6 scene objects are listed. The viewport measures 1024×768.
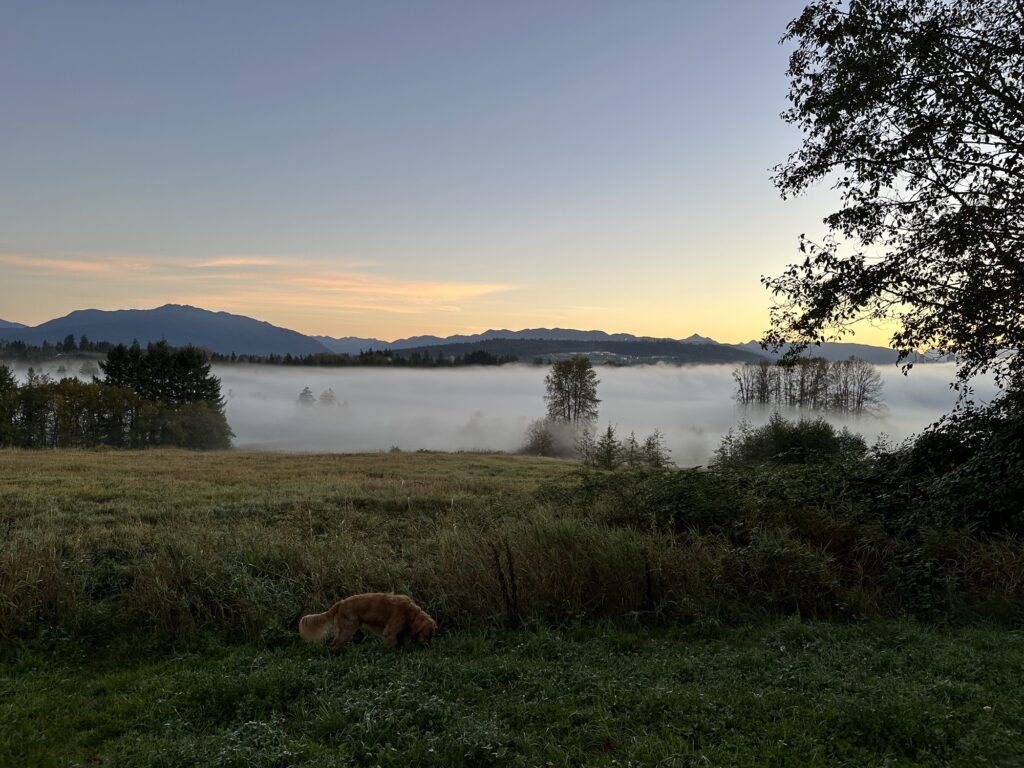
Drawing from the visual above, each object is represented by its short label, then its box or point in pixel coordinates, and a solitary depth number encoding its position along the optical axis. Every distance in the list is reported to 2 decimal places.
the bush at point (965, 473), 8.78
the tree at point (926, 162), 9.62
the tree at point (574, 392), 75.81
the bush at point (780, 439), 26.91
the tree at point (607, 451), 29.46
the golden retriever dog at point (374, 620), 6.13
